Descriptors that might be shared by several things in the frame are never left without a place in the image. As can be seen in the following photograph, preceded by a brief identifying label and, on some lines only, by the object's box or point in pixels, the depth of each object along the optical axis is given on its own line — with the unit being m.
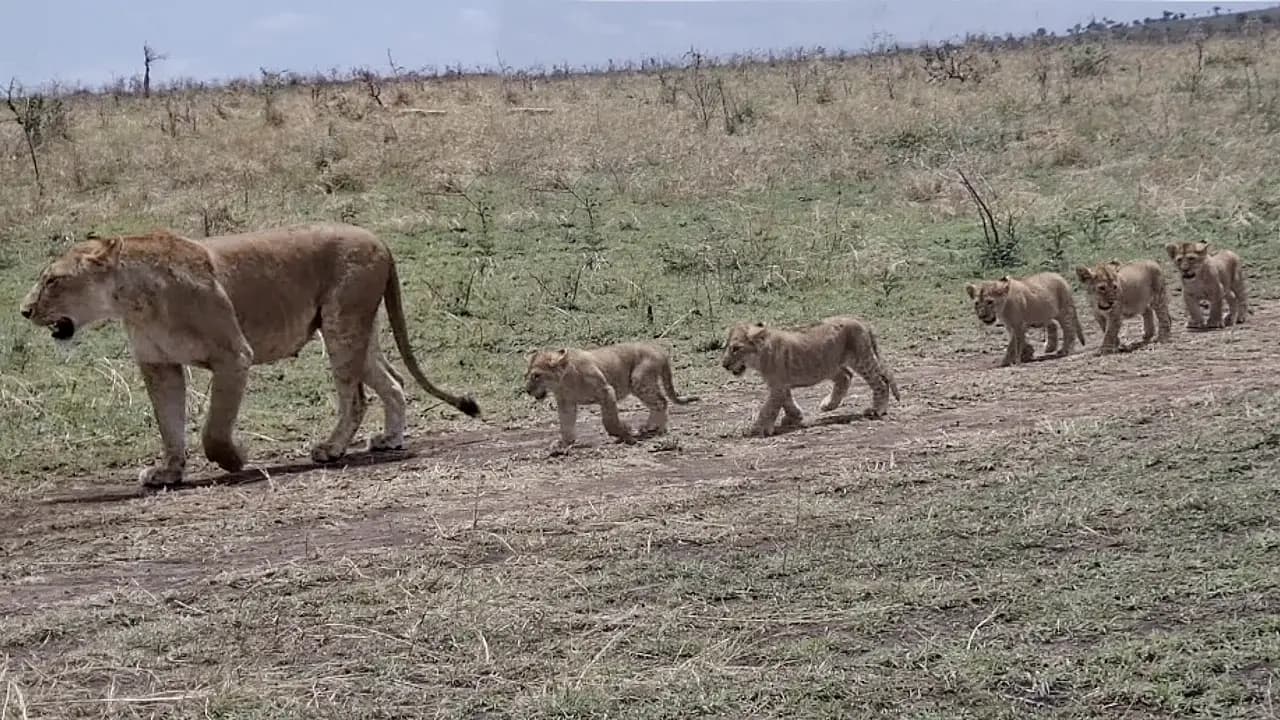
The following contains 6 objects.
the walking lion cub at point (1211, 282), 24.62
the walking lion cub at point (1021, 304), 23.39
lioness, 18.34
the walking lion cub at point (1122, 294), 23.23
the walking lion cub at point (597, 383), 18.80
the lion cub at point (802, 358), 19.25
